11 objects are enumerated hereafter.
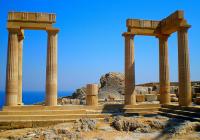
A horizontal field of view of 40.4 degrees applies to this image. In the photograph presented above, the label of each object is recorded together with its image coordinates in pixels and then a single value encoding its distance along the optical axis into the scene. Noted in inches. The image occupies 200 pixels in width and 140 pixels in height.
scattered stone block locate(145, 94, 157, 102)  1219.2
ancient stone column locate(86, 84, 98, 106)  977.5
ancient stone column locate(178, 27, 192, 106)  828.0
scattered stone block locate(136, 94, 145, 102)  1209.4
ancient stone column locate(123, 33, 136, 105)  938.1
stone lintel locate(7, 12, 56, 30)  882.8
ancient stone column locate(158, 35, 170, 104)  986.7
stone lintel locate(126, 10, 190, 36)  903.7
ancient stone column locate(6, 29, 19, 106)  860.0
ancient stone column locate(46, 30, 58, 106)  880.3
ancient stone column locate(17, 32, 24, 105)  944.0
